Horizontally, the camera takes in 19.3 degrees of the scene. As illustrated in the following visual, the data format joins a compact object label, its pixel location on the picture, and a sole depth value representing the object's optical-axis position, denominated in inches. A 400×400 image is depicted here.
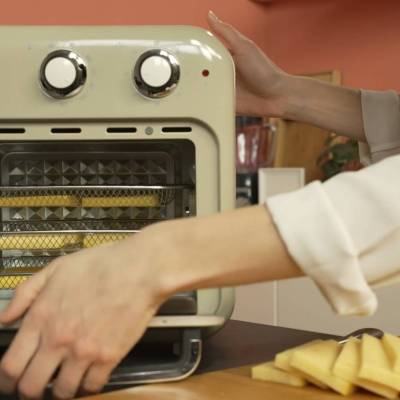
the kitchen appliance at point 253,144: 146.2
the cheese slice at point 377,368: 48.2
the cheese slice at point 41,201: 55.7
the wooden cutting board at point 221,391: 48.3
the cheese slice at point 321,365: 48.9
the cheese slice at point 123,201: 56.6
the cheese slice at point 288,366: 49.7
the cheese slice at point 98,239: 55.9
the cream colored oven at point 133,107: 52.8
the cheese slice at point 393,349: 49.2
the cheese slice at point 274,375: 50.1
